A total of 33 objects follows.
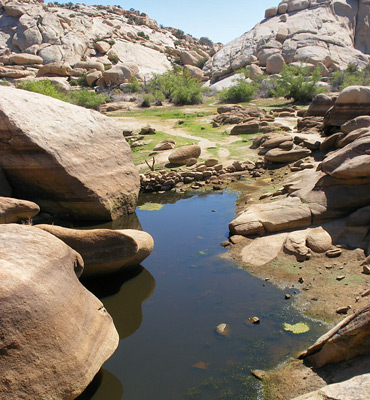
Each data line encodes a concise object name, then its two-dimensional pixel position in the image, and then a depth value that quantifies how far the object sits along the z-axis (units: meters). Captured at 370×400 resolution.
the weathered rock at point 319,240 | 6.85
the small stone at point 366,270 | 5.96
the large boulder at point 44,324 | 3.36
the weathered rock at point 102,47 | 45.25
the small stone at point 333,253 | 6.61
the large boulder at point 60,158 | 8.02
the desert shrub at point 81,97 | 21.39
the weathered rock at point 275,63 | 37.44
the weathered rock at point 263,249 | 6.83
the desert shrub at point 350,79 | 26.09
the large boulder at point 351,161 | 7.36
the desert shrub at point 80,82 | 33.50
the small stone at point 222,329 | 4.92
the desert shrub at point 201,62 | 49.35
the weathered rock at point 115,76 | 32.94
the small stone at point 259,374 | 4.17
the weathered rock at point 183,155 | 13.01
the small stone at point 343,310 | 5.14
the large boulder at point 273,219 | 7.56
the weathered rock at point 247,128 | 16.25
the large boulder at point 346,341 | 3.61
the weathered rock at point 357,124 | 10.09
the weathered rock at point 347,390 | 2.76
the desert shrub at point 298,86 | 23.36
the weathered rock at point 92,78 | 33.00
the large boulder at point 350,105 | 11.85
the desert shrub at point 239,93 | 26.65
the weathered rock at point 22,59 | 37.22
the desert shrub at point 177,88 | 26.75
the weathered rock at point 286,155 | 11.97
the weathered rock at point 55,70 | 35.47
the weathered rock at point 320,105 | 15.55
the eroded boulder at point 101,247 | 5.89
